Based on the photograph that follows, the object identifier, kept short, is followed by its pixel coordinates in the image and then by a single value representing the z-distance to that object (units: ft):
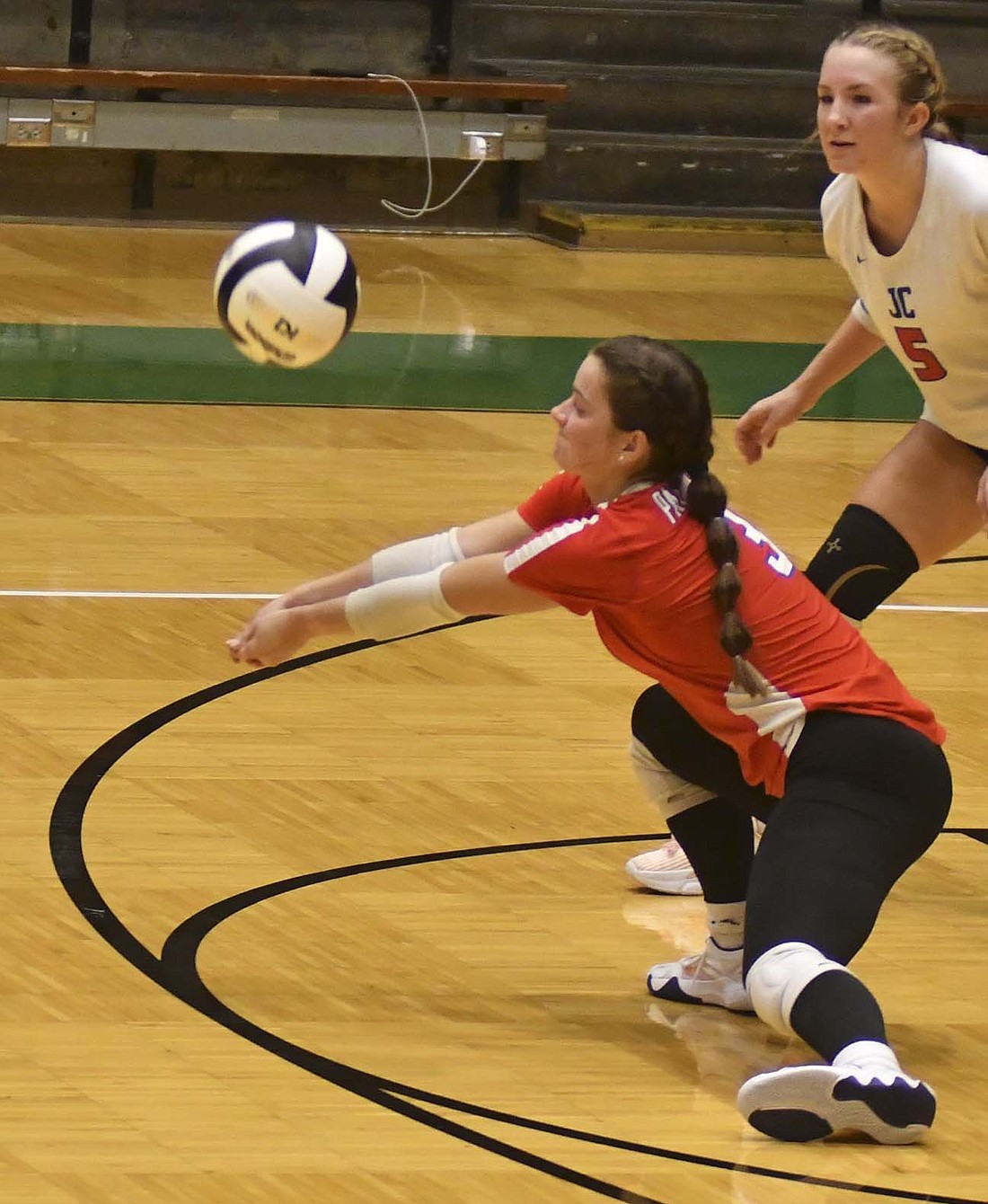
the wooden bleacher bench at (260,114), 63.67
